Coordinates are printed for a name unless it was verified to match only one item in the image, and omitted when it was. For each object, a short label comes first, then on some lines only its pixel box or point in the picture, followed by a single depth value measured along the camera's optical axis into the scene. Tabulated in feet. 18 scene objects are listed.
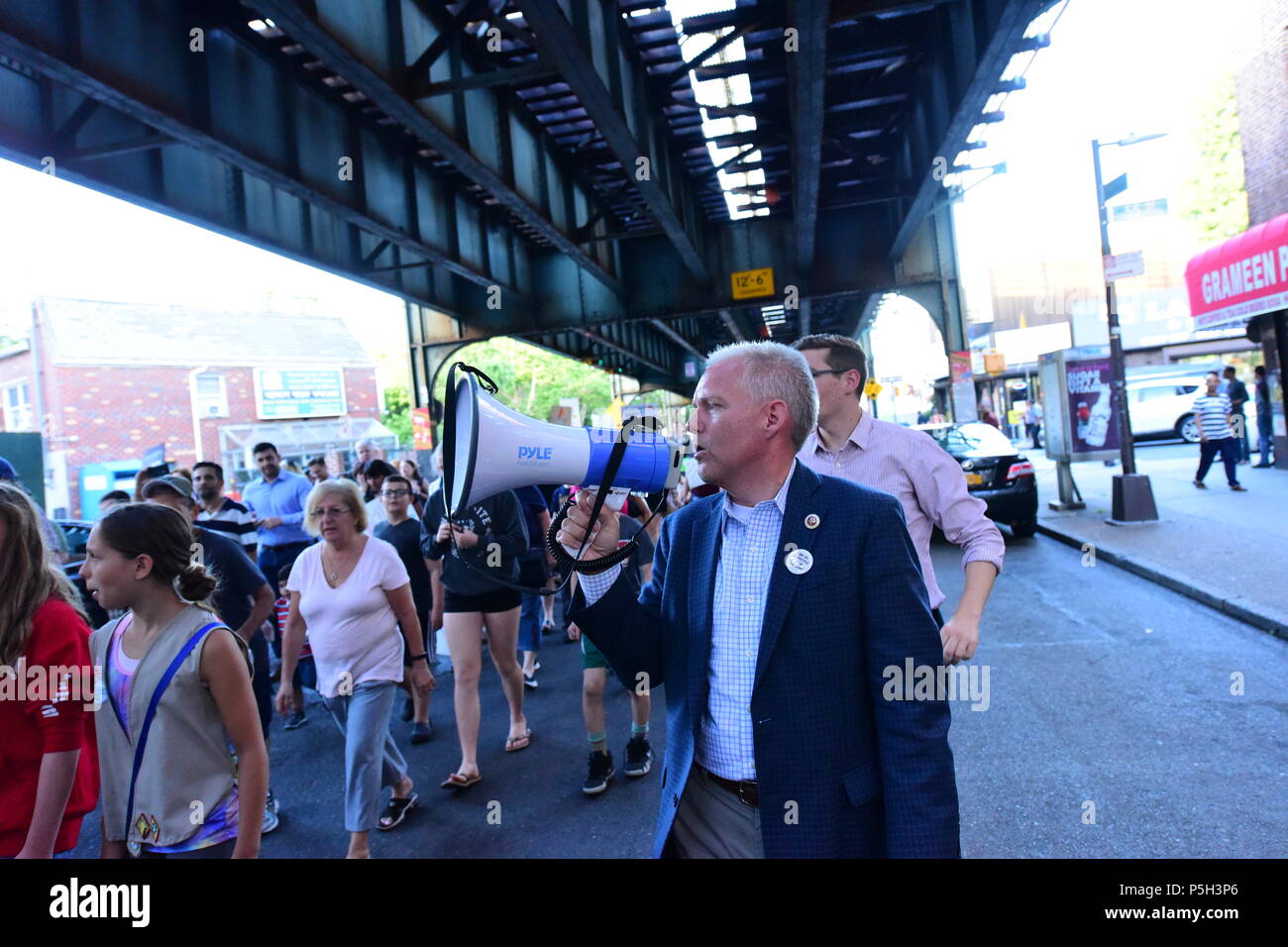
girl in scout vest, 7.64
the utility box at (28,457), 34.50
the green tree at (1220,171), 115.03
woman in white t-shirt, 12.69
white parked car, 85.30
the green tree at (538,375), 176.35
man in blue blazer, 5.75
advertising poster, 42.06
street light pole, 36.60
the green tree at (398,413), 185.26
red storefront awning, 46.16
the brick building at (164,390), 108.99
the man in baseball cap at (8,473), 13.12
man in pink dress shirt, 9.46
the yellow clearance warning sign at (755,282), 44.88
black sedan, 37.40
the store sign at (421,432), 50.96
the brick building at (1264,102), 48.06
